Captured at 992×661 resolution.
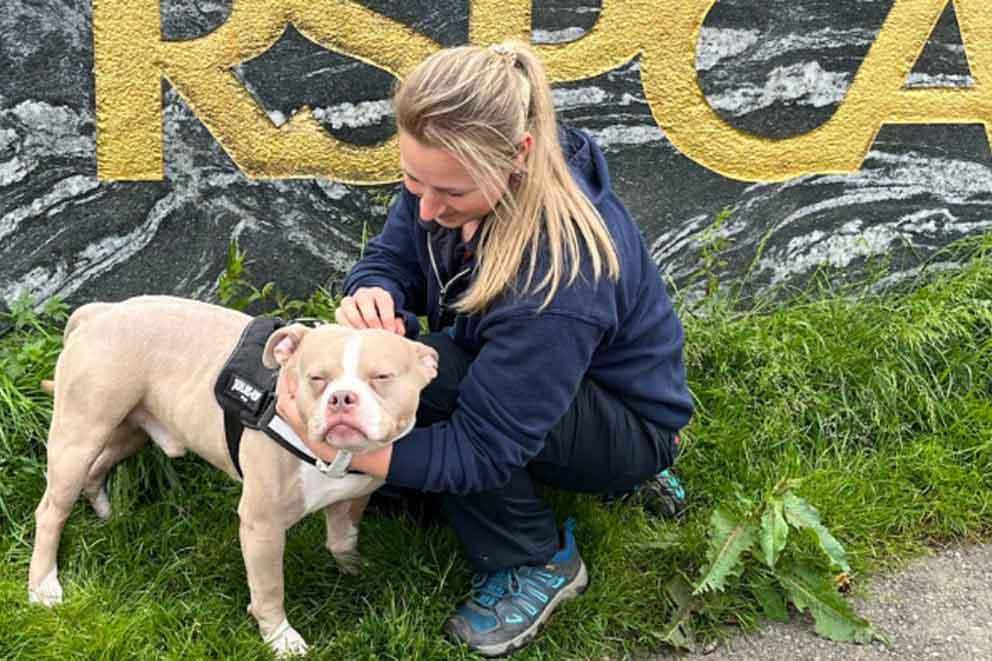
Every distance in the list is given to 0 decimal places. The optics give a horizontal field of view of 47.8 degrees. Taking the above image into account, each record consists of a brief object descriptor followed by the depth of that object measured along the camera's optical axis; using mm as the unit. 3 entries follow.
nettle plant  3172
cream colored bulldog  2570
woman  2678
